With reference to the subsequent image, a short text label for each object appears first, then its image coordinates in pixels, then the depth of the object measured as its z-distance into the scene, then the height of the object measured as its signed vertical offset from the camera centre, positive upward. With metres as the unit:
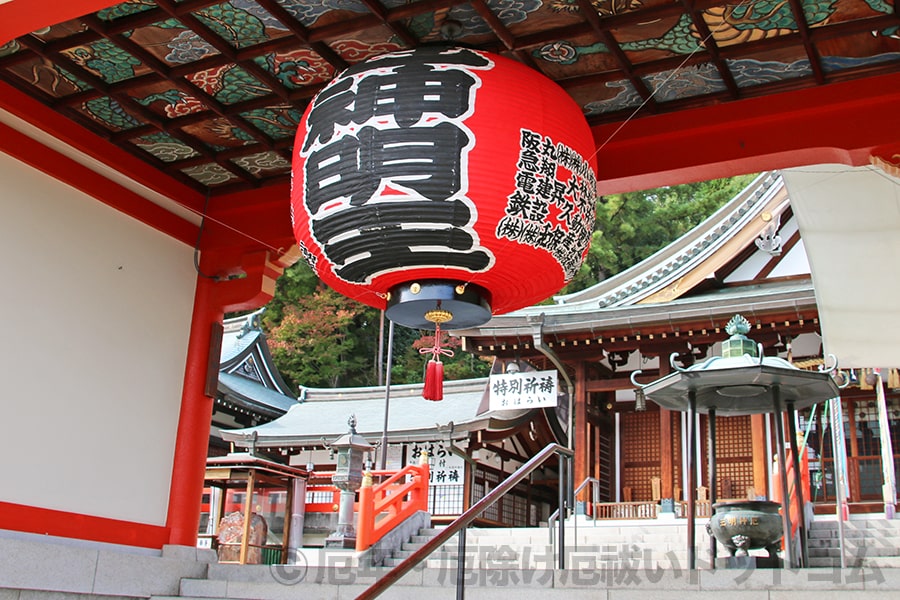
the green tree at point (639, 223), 29.78 +10.70
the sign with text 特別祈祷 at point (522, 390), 15.09 +2.59
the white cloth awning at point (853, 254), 6.91 +2.37
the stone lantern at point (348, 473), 14.40 +1.05
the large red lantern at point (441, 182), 4.25 +1.68
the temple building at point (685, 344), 13.27 +3.17
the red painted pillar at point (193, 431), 6.84 +0.77
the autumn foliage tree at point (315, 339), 31.73 +6.86
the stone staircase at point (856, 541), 10.56 +0.25
